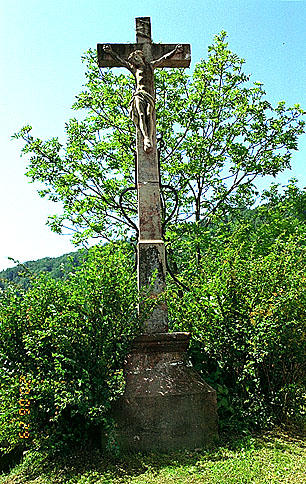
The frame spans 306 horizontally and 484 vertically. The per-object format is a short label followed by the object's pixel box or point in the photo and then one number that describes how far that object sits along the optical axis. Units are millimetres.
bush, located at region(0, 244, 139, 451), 3957
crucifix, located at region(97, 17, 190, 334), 4867
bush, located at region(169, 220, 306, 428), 4633
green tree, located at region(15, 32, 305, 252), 11664
